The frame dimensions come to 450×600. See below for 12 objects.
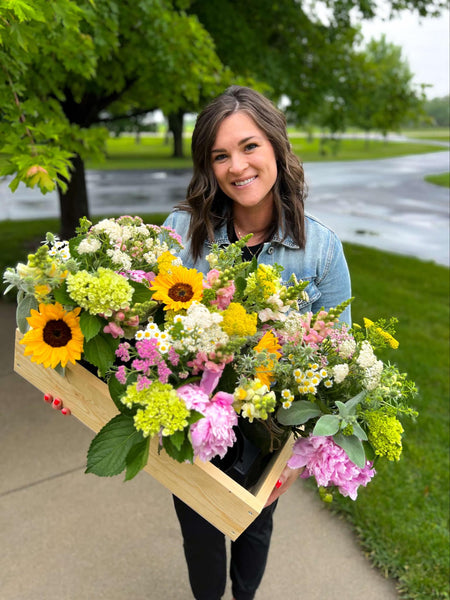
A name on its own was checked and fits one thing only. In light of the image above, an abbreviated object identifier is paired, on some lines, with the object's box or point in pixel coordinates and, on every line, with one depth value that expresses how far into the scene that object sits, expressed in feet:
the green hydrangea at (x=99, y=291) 3.50
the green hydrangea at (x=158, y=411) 3.33
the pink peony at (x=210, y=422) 3.45
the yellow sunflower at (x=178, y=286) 3.90
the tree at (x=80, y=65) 8.46
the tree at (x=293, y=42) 18.40
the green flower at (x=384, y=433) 3.99
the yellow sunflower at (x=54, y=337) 3.68
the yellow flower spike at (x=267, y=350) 3.90
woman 5.80
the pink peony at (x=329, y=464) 4.07
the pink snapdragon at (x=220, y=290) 3.88
